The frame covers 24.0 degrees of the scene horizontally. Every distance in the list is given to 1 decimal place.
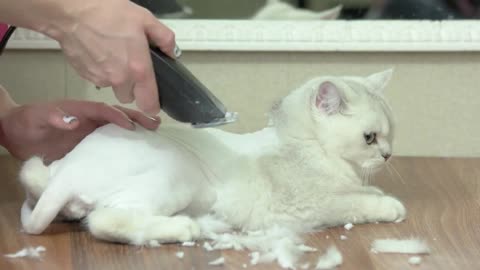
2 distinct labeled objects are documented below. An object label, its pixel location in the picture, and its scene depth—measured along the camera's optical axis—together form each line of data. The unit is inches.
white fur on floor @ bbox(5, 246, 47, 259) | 42.7
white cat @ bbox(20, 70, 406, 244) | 43.8
